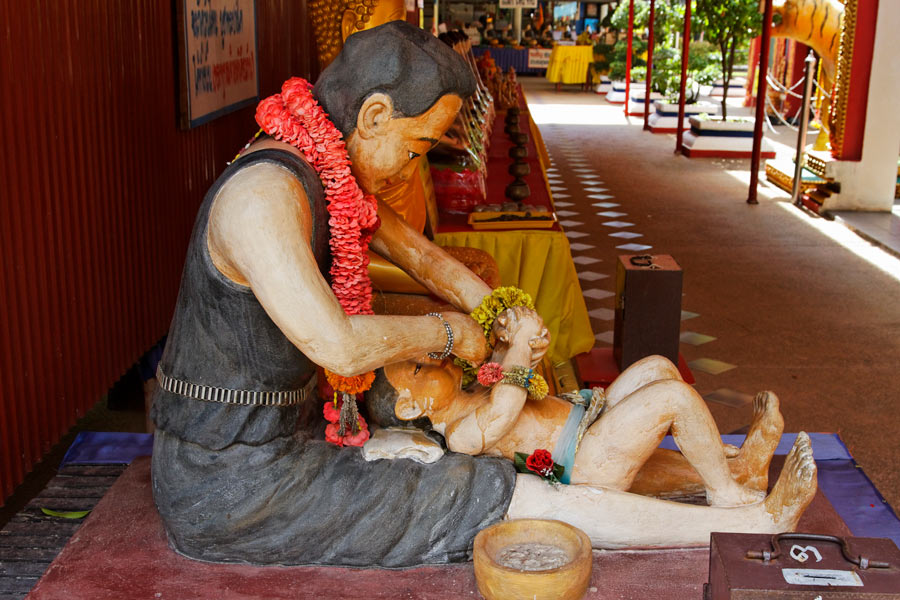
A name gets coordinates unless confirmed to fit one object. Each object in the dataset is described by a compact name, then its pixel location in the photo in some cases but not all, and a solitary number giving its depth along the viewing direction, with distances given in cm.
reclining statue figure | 222
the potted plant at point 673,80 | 1366
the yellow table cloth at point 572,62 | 2206
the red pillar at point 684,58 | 1113
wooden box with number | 174
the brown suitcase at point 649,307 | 412
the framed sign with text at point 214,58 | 375
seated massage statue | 198
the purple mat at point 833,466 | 287
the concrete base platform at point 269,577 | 214
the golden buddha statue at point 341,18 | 414
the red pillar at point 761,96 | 862
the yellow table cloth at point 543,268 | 464
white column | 769
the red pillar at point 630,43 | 1585
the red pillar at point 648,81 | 1427
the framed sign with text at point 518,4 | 2156
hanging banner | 2527
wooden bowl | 198
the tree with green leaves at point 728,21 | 1090
